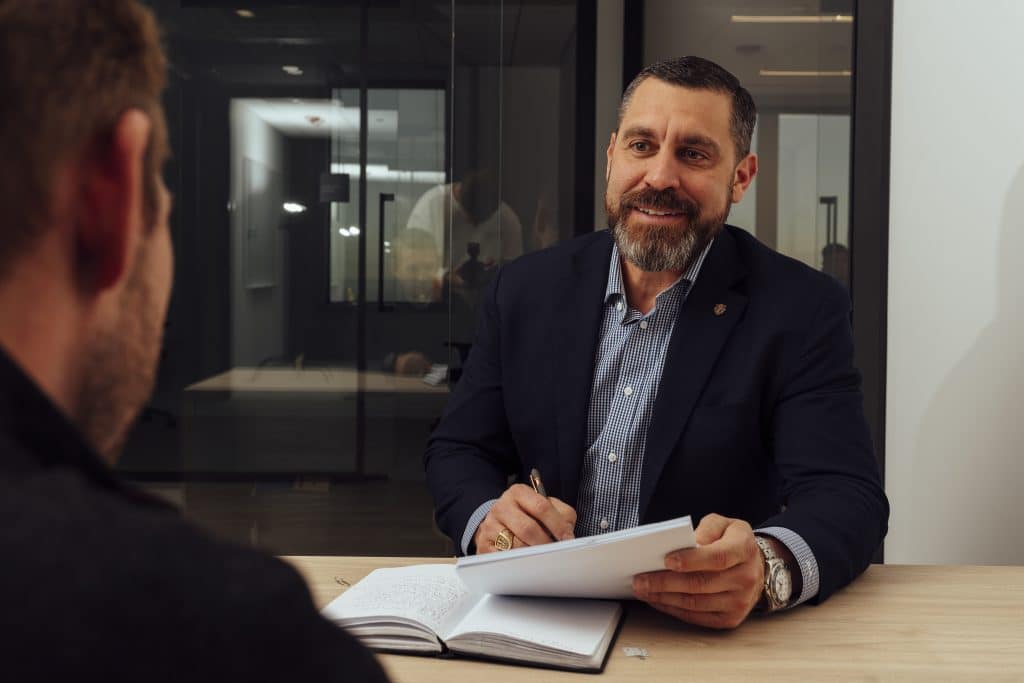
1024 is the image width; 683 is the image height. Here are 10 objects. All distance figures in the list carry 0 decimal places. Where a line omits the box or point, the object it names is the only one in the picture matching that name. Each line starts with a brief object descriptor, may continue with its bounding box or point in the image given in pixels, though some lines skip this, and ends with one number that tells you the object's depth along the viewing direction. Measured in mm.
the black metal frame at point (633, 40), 3576
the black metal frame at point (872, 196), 2521
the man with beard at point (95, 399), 389
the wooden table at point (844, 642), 1150
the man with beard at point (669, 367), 1683
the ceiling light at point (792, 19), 2852
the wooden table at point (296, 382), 3439
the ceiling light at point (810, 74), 2832
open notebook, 1149
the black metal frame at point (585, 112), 3475
